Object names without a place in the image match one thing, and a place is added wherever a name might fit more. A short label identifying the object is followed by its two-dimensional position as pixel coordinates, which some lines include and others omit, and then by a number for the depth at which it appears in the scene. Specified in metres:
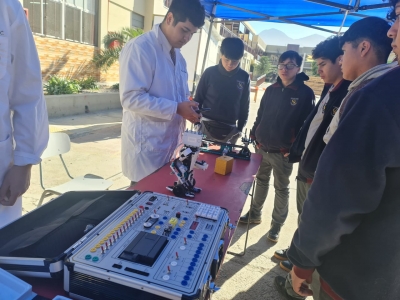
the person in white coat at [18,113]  1.01
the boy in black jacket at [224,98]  3.04
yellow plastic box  1.82
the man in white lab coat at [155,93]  1.56
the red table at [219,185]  1.41
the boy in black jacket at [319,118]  1.75
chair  2.18
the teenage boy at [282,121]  2.50
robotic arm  1.42
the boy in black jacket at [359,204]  0.69
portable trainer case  0.73
